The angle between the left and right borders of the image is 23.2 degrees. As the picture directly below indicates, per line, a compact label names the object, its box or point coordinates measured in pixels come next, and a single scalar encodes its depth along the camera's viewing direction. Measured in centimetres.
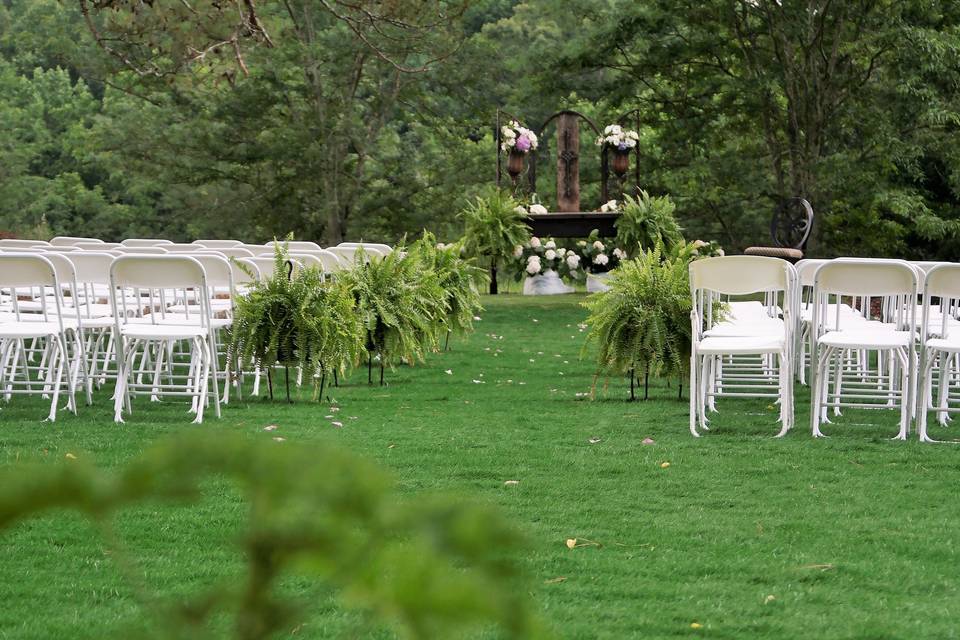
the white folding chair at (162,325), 1218
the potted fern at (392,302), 1598
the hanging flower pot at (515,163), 3165
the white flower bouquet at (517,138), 3124
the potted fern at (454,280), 1904
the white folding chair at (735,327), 1195
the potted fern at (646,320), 1383
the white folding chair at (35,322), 1190
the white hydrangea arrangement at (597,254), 3228
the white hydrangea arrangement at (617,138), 3162
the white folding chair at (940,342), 1154
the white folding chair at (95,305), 1365
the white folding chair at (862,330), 1149
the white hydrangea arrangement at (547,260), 3290
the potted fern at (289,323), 1383
